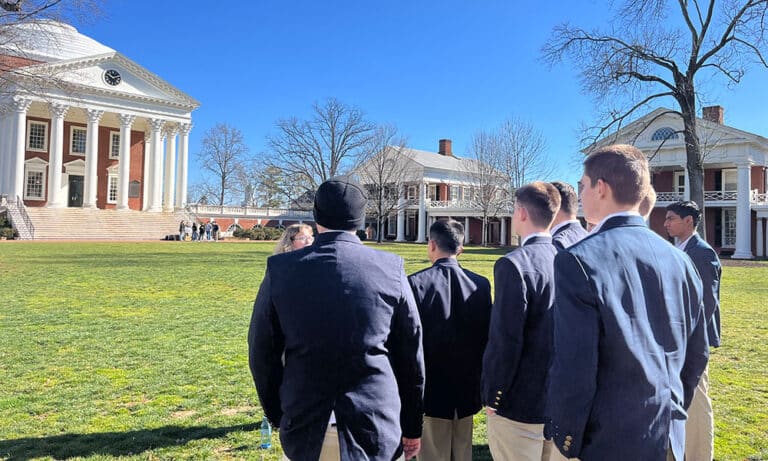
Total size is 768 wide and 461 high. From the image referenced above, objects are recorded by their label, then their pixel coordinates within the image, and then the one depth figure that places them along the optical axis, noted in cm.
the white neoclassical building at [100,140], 4206
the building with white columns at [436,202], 5109
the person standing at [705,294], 371
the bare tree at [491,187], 4484
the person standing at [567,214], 341
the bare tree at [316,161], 4191
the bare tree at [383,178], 4744
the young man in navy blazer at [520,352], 272
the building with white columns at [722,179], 3419
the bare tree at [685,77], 2078
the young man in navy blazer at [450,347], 302
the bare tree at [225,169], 7088
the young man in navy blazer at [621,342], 196
